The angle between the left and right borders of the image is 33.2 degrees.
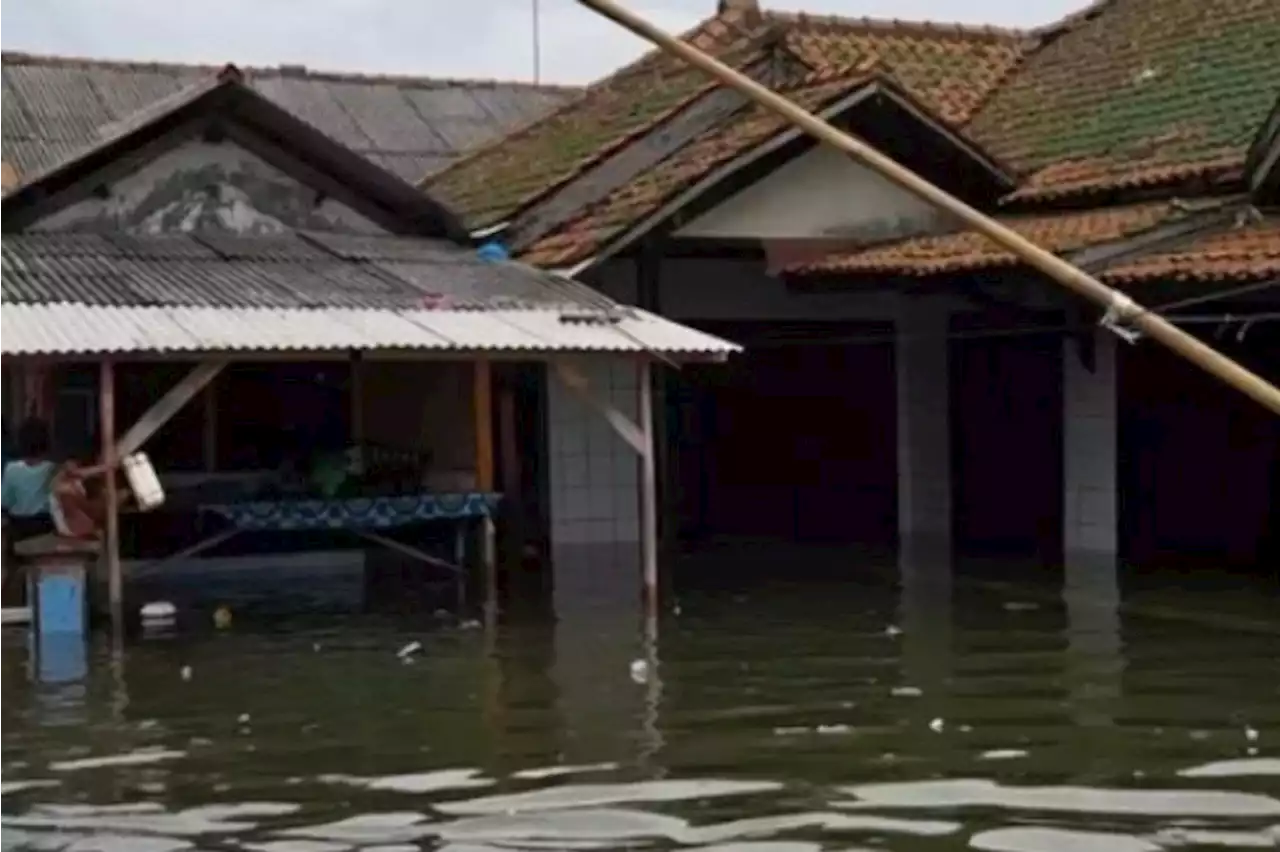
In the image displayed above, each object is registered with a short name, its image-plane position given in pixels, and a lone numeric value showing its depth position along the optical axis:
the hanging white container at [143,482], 12.84
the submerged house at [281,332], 13.62
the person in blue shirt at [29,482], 13.88
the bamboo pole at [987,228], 6.25
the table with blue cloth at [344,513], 14.23
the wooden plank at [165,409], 13.16
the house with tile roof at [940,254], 16.00
